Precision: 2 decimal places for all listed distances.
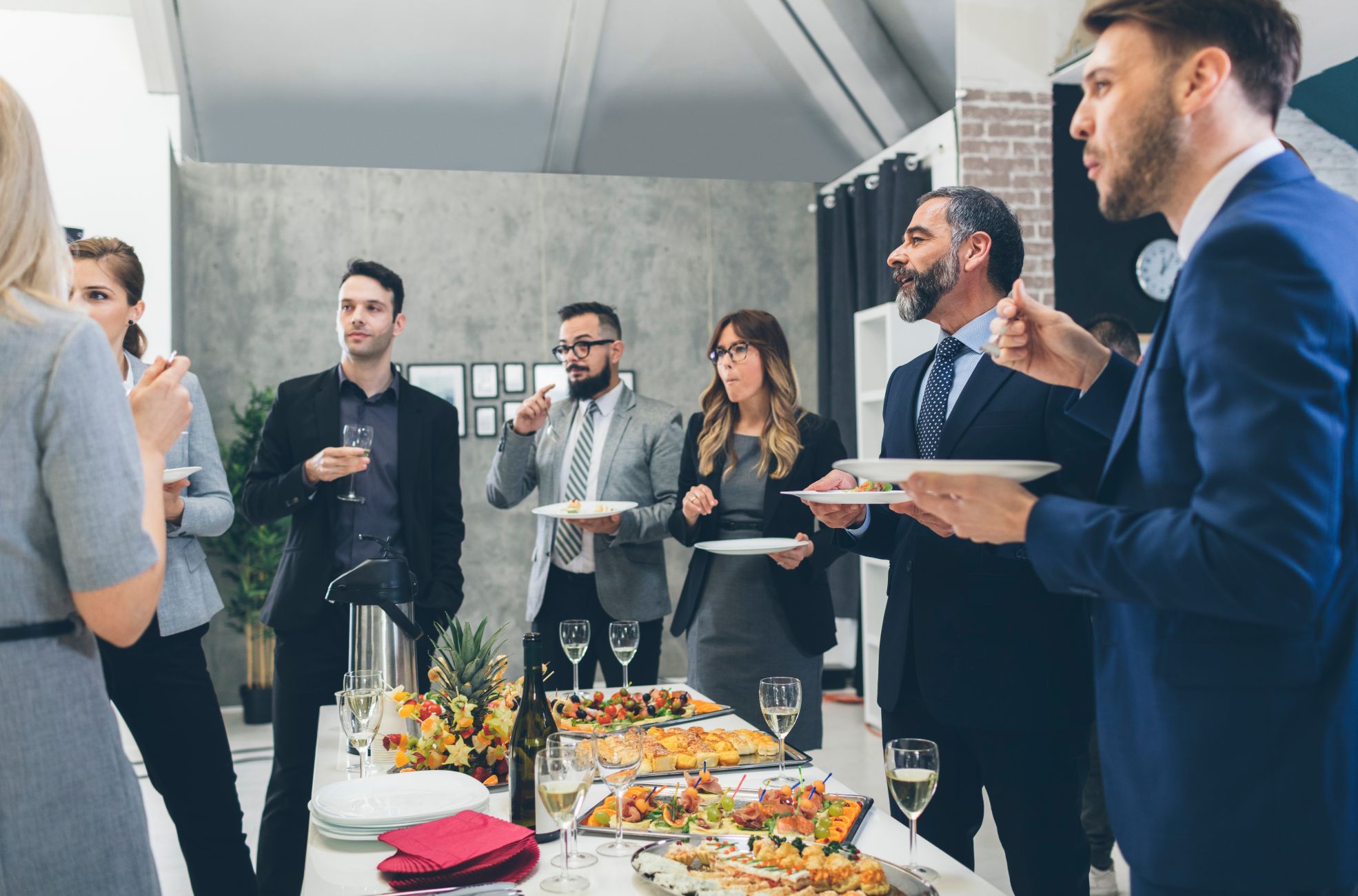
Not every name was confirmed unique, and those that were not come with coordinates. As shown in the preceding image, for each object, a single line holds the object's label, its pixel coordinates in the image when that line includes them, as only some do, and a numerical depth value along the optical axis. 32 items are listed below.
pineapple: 1.99
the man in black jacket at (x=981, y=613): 1.83
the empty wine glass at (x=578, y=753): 1.31
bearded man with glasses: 3.30
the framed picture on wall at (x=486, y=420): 6.12
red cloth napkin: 1.32
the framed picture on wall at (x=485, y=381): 6.14
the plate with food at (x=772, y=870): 1.27
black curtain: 5.42
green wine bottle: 1.56
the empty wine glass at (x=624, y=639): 2.38
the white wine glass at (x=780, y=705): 1.74
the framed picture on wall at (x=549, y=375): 6.21
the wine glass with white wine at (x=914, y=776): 1.37
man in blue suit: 1.02
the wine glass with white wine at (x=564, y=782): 1.29
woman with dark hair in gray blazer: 2.34
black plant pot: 5.38
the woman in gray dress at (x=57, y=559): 1.13
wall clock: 5.18
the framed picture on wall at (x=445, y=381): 6.04
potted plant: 5.32
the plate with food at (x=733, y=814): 1.51
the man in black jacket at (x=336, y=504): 2.72
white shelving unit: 5.02
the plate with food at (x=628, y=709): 2.19
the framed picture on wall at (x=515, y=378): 6.18
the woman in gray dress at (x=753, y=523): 2.95
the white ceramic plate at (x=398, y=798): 1.52
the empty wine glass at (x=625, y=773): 1.46
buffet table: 1.34
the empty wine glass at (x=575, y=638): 2.35
